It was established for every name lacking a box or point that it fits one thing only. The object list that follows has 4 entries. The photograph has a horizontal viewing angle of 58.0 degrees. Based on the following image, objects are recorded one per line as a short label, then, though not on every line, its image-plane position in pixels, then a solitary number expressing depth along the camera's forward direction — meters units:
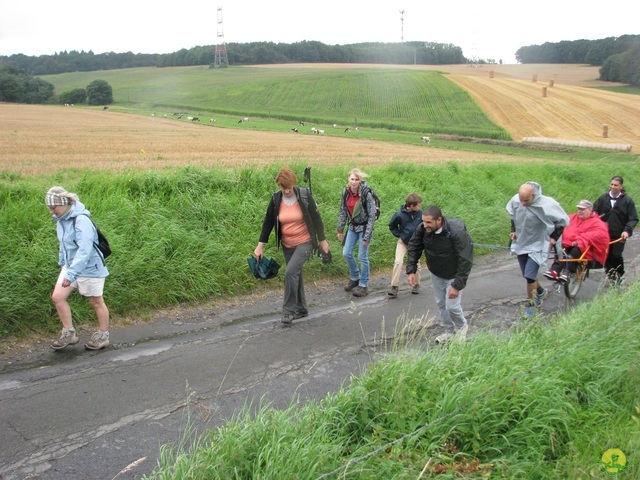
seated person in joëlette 8.88
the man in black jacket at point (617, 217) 9.83
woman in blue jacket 6.16
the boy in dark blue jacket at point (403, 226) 8.85
